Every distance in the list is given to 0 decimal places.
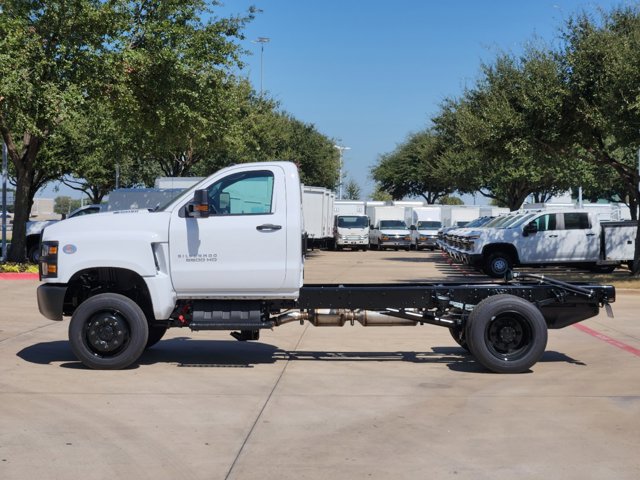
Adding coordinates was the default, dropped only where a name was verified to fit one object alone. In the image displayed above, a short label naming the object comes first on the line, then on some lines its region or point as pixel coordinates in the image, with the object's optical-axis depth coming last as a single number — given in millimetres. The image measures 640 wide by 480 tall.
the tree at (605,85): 19375
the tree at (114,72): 20344
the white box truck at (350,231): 45531
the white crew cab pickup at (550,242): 24078
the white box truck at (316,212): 38500
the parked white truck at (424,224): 46031
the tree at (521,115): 21781
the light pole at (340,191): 71556
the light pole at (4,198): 26203
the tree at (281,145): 39438
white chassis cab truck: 9070
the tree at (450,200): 98038
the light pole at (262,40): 50375
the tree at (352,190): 103550
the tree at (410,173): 65575
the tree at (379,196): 98538
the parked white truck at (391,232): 45969
